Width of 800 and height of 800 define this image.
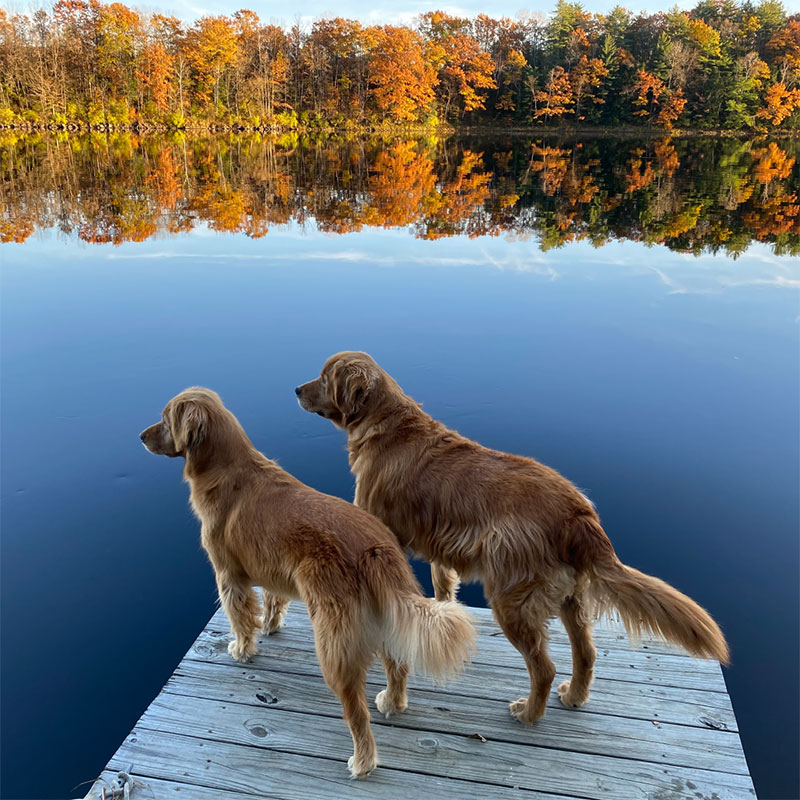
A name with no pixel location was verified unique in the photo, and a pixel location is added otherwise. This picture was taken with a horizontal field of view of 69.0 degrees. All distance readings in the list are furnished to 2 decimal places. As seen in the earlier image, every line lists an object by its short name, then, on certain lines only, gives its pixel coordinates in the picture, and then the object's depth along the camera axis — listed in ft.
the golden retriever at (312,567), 8.16
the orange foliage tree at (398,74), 186.39
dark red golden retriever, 8.59
